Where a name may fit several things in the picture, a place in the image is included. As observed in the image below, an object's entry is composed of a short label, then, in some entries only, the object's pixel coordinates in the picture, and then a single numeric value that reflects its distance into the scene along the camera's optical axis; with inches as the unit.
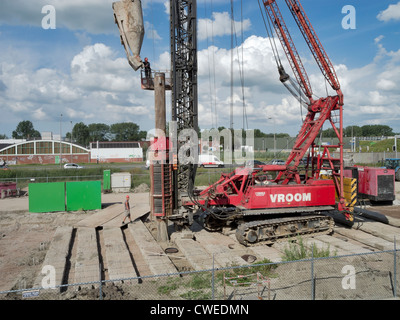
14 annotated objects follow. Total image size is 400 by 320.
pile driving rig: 525.3
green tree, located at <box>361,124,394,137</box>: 5856.3
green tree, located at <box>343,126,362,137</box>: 5445.4
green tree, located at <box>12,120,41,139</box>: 5925.2
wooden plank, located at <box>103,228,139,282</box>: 395.2
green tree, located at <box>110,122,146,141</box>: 4874.5
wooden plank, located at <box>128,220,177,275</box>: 410.3
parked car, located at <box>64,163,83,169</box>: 1935.3
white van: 1932.8
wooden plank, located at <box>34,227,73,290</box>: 381.7
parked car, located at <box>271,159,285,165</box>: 1605.9
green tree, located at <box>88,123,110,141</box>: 5083.7
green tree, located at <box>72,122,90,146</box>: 4968.0
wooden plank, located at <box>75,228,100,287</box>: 389.1
